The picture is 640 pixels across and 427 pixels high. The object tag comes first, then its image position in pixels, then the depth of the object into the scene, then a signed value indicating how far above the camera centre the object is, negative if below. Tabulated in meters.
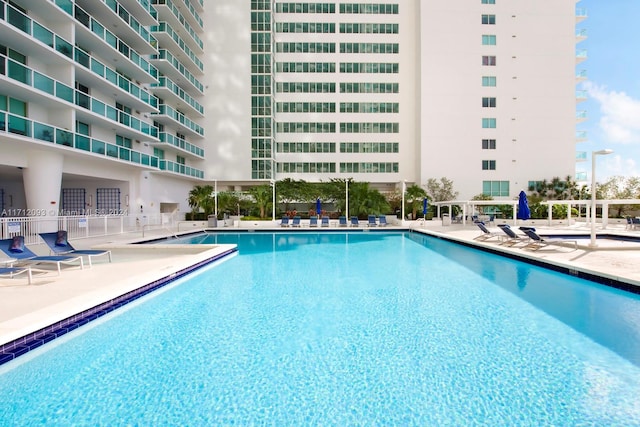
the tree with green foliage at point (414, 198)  29.88 +0.85
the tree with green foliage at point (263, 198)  28.67 +0.84
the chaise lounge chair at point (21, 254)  7.53 -1.01
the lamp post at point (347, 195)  26.89 +0.96
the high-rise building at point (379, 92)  36.56 +12.42
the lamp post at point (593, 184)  11.82 +0.83
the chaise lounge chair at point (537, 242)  12.07 -1.24
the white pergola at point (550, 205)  16.93 +0.20
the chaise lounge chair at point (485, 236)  15.35 -1.31
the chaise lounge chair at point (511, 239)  13.47 -1.22
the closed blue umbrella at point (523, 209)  16.66 -0.07
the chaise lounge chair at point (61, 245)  8.86 -0.96
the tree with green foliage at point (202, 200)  28.00 +0.73
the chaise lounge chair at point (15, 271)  6.22 -1.14
